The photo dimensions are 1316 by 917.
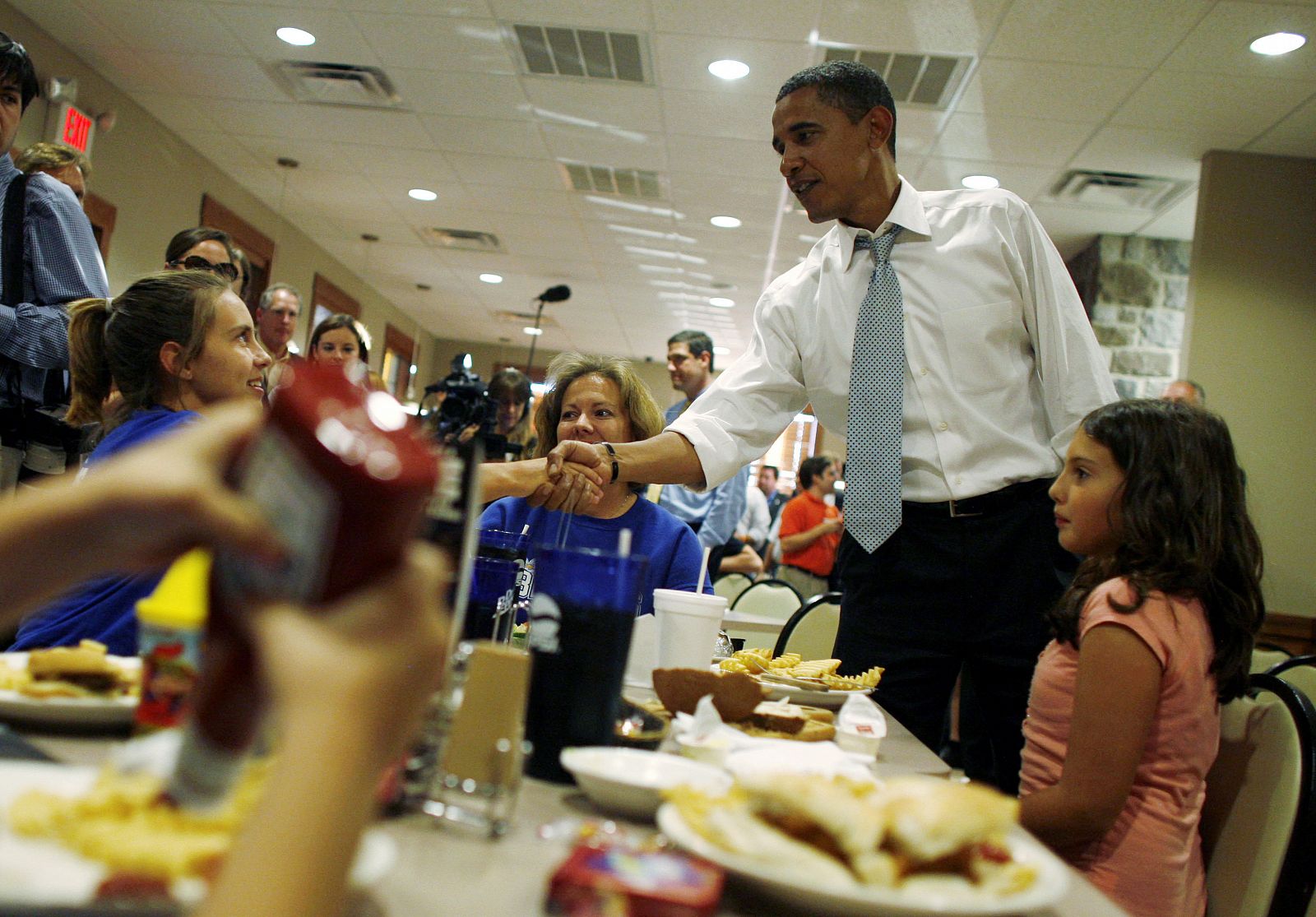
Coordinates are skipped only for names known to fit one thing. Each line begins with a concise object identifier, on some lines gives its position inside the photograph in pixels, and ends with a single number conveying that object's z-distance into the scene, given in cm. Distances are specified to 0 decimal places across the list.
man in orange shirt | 640
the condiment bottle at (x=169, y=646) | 59
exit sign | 489
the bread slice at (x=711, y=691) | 94
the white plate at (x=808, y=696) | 121
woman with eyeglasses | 321
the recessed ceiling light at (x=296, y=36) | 467
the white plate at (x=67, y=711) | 69
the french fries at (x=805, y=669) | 125
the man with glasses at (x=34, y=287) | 224
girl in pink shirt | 117
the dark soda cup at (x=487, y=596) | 99
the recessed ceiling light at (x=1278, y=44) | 385
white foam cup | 110
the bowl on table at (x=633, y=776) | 65
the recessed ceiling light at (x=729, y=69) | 454
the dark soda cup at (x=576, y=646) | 74
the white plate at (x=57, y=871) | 40
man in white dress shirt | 169
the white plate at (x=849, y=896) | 51
